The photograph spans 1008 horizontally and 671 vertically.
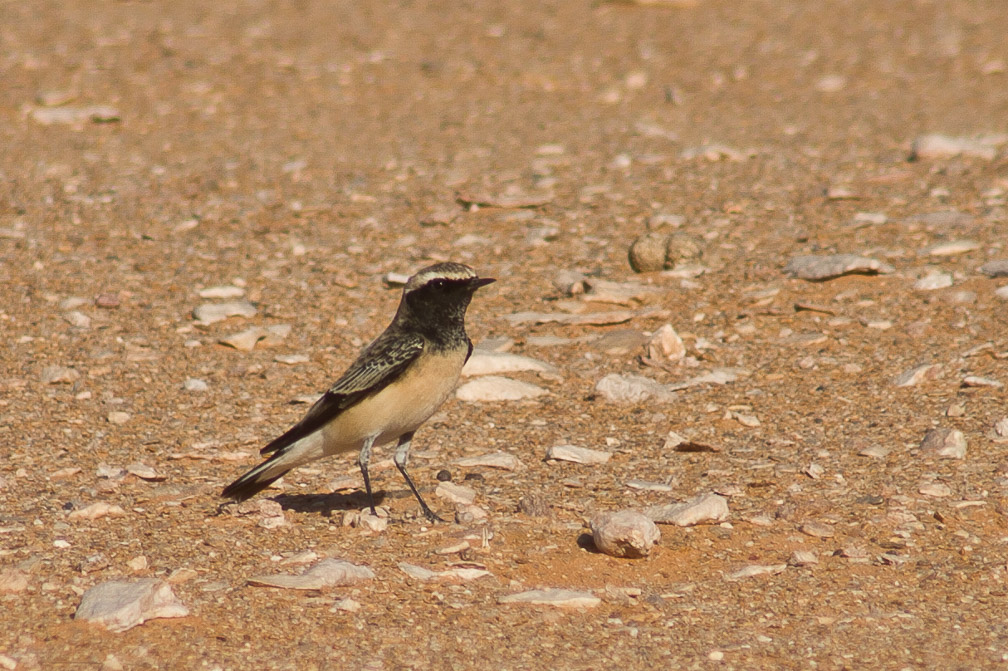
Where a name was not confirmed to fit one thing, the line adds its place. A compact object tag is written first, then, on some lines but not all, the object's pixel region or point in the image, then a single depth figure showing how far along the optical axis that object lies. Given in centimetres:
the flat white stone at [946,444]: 1340
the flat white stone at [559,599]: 1048
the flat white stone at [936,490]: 1253
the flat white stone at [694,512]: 1217
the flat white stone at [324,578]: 1048
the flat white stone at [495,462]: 1392
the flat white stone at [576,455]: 1409
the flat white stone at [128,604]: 969
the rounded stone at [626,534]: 1132
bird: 1228
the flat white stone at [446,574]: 1093
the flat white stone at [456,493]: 1291
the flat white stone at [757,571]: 1117
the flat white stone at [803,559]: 1133
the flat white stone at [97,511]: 1207
